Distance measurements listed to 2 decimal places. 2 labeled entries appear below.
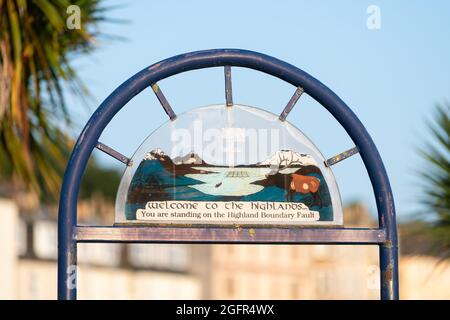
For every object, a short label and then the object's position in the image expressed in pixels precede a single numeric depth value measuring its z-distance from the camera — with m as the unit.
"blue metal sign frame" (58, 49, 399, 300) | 11.08
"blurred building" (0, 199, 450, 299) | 81.06
